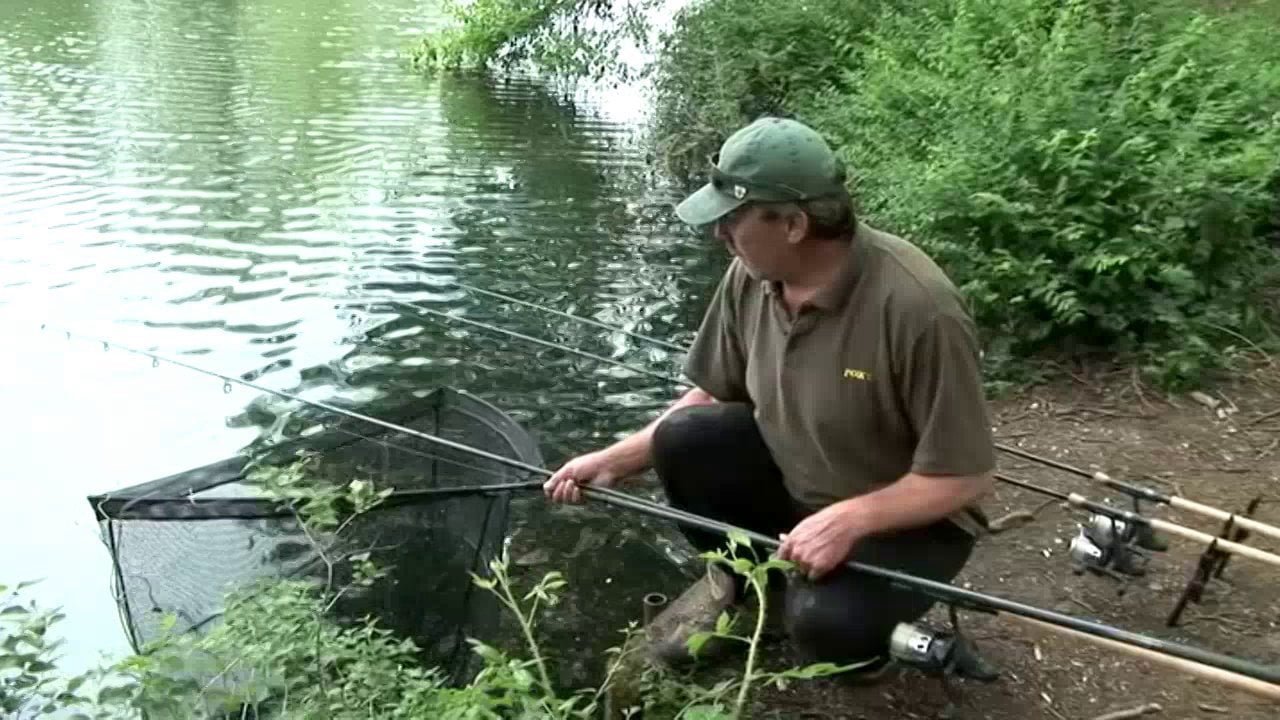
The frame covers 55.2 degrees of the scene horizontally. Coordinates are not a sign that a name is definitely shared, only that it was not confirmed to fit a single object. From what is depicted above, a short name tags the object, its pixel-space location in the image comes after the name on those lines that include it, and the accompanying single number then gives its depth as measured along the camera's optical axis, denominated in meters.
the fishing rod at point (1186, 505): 2.99
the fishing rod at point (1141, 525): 2.95
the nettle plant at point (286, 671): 2.77
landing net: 3.47
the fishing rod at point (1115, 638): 2.12
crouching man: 2.54
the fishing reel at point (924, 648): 2.60
